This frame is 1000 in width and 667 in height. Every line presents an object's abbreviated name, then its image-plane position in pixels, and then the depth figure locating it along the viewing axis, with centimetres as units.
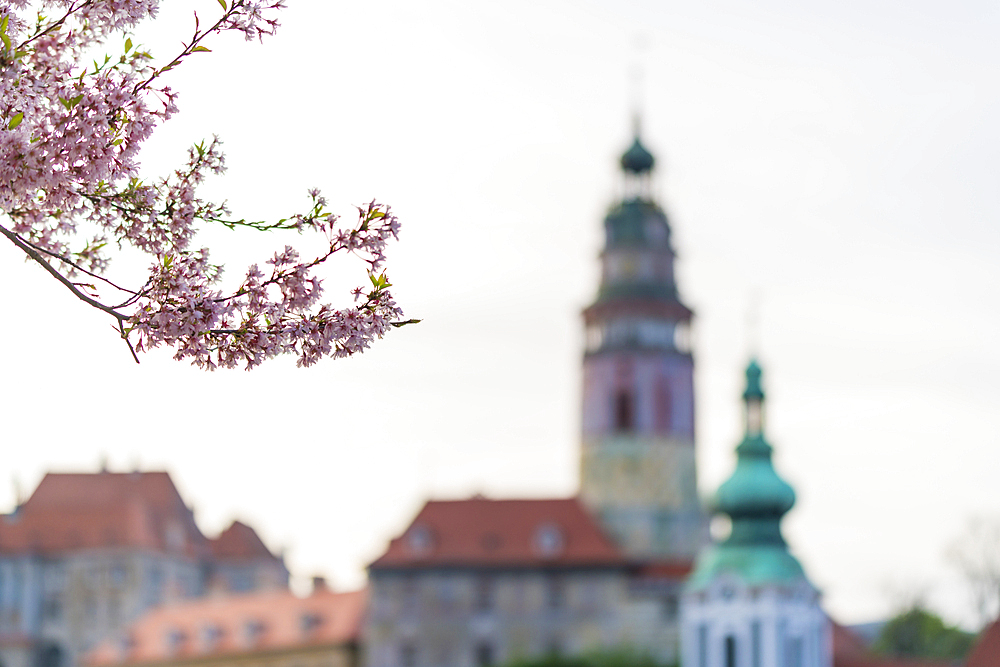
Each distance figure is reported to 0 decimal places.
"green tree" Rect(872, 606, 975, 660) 7512
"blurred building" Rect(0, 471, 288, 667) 9056
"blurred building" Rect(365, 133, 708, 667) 7312
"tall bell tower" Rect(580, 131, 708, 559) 7550
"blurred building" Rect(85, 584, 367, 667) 7806
